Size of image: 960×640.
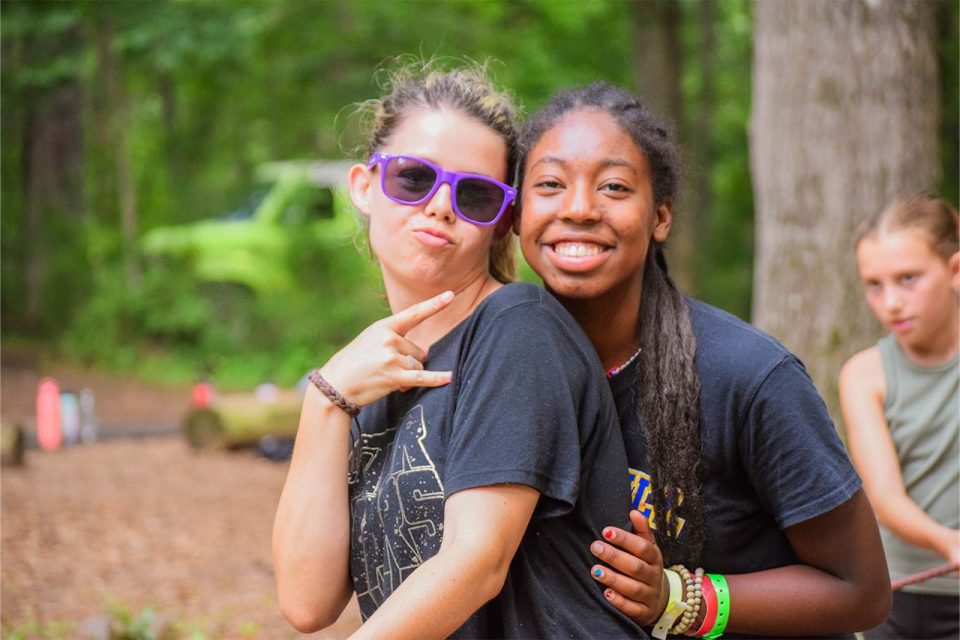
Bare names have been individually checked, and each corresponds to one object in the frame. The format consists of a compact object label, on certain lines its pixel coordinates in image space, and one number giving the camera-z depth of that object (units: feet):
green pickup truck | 46.11
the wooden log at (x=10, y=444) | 28.25
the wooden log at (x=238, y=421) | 32.01
